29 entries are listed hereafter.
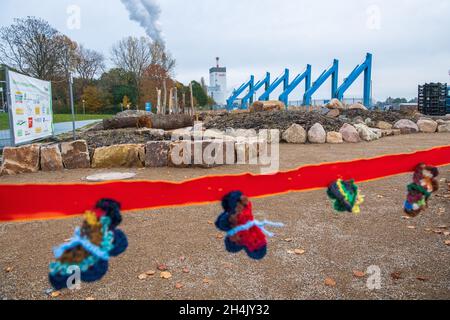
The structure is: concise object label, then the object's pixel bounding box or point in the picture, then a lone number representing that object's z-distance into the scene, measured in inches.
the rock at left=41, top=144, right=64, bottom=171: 271.9
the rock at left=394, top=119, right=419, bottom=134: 557.0
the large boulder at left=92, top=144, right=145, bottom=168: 280.1
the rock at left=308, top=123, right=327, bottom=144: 429.1
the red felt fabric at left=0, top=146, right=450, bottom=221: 45.6
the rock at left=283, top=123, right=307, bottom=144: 432.5
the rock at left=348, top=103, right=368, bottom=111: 729.0
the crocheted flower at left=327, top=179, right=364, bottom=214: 57.1
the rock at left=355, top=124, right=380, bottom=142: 457.2
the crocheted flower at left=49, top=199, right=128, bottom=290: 41.8
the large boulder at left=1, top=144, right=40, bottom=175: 257.3
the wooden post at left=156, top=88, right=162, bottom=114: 730.1
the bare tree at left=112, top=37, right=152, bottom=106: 1724.9
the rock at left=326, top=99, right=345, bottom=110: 745.5
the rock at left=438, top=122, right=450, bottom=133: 566.9
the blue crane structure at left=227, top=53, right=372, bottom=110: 837.8
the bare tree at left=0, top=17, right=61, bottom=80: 1095.0
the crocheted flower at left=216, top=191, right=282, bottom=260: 49.9
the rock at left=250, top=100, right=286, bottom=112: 725.3
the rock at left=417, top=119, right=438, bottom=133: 562.6
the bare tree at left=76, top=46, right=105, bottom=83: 1689.2
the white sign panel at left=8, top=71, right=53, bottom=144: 293.7
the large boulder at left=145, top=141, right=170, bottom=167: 276.2
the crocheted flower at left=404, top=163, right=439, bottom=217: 62.7
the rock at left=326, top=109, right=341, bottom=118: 689.0
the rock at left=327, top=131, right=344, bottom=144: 430.3
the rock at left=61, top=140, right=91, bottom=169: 276.7
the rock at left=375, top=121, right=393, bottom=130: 567.1
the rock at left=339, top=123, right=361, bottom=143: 442.6
